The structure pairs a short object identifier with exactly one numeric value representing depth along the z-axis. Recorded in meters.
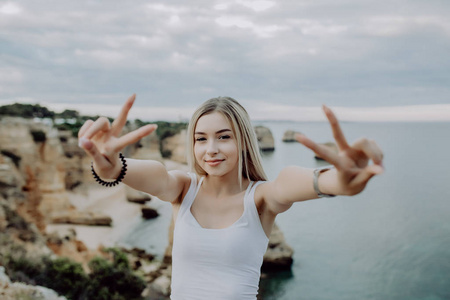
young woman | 1.83
